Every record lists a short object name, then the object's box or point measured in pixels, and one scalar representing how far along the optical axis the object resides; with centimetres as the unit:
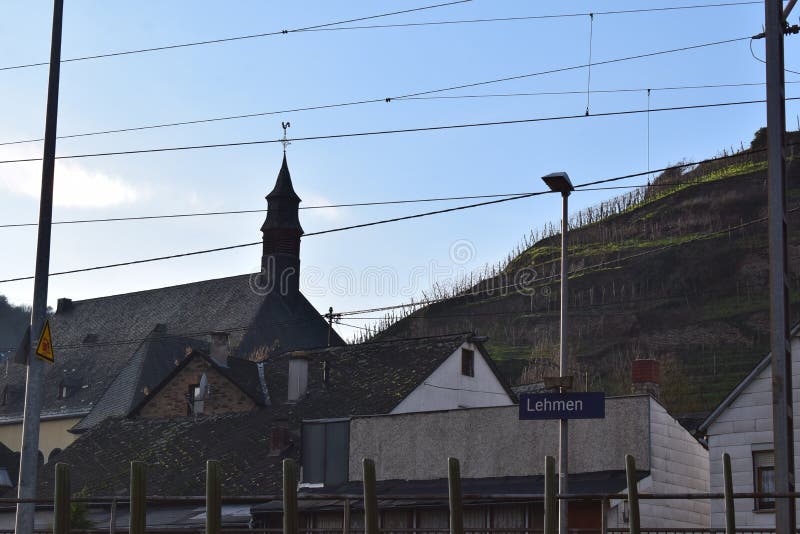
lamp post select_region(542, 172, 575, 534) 1862
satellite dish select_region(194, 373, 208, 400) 4831
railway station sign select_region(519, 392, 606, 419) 1805
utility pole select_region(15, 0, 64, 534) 1548
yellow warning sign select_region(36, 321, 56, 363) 1664
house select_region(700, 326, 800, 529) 2767
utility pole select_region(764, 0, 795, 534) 1336
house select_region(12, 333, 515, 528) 3916
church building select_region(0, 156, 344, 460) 7181
